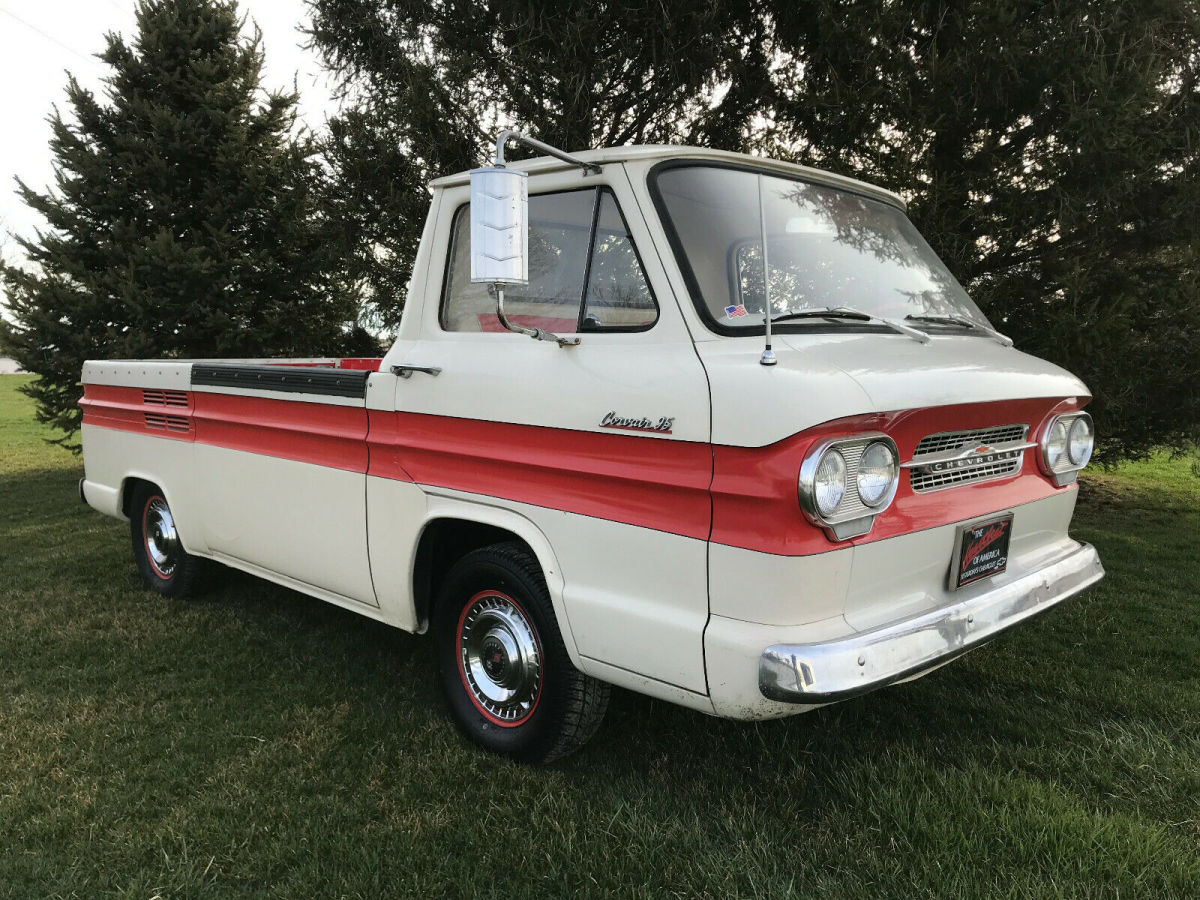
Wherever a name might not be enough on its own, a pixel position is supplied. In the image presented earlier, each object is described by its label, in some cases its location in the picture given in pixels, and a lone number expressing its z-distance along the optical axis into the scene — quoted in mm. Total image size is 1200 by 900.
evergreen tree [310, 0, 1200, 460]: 6141
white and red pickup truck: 2254
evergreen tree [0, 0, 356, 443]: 10375
